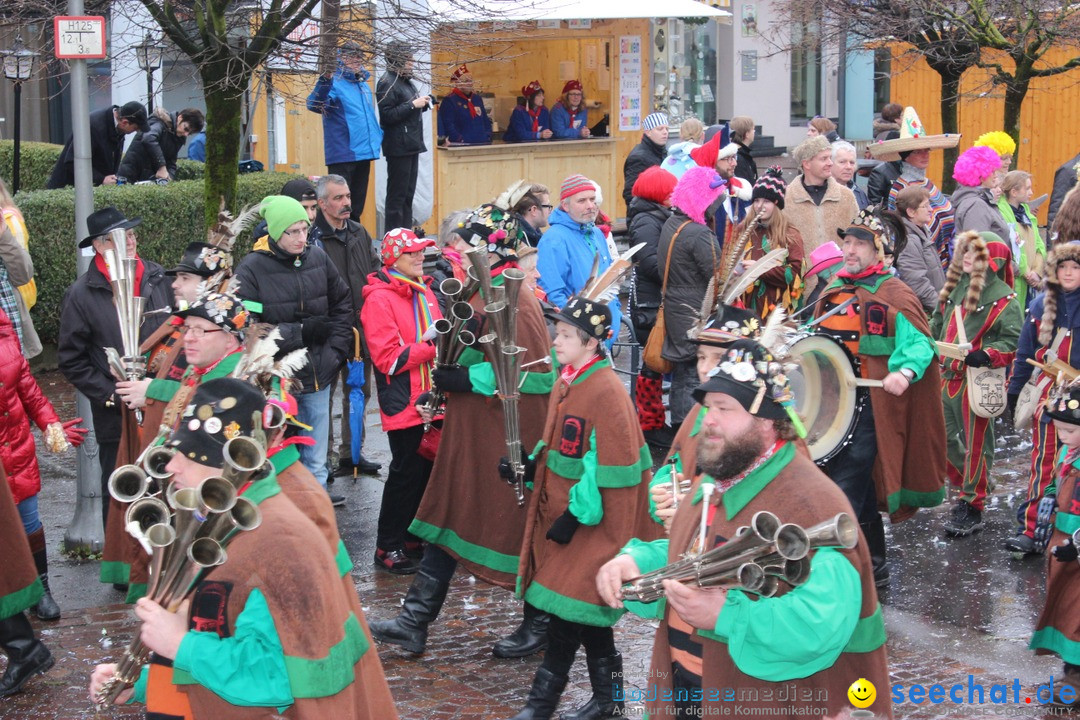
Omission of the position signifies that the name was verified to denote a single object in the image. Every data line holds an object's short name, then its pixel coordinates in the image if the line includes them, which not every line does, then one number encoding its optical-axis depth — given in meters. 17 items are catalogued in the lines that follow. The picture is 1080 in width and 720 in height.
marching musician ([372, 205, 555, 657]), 6.89
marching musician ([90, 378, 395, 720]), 3.75
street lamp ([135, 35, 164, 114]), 11.33
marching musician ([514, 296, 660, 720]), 5.89
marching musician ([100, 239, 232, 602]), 6.86
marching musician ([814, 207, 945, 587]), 7.57
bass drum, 6.81
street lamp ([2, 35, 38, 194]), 13.23
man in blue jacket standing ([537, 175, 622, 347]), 9.20
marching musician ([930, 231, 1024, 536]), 8.85
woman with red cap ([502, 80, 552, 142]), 19.25
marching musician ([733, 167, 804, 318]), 9.56
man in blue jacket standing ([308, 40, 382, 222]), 13.68
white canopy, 13.87
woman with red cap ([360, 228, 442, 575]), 7.81
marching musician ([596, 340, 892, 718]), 3.71
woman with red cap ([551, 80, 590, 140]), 19.59
